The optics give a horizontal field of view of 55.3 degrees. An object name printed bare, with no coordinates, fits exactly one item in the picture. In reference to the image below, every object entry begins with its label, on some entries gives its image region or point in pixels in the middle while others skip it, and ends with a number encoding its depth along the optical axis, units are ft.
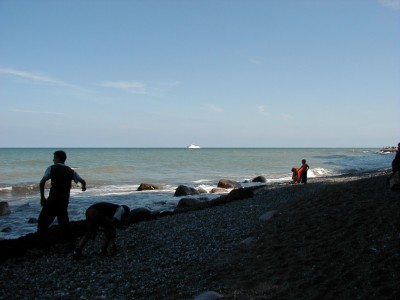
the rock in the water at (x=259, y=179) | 101.70
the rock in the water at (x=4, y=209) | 54.49
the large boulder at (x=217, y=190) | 79.22
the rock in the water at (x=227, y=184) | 87.10
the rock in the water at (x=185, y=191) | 74.90
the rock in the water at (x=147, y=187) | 83.76
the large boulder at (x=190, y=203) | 54.85
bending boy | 27.09
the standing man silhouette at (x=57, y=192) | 26.76
